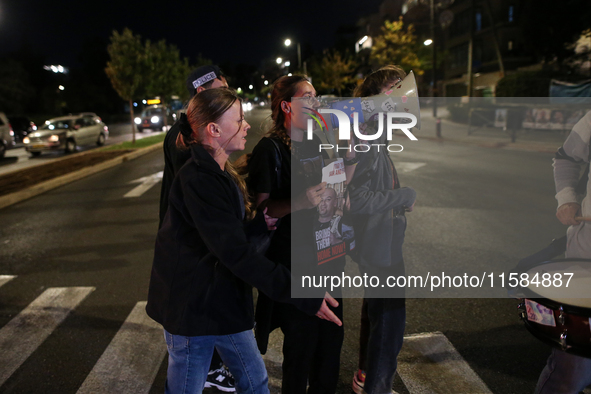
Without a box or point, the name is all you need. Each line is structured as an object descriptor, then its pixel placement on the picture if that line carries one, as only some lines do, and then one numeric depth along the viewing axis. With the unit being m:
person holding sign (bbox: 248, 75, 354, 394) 2.12
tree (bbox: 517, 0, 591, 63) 25.42
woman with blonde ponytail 1.72
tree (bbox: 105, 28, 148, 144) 21.61
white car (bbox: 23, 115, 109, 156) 19.08
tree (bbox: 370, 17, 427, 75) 32.59
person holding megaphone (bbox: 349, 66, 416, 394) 2.30
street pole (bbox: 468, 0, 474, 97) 22.02
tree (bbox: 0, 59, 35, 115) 47.00
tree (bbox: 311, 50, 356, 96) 45.62
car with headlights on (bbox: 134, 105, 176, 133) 32.91
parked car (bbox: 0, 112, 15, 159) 19.02
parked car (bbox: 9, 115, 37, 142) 28.02
